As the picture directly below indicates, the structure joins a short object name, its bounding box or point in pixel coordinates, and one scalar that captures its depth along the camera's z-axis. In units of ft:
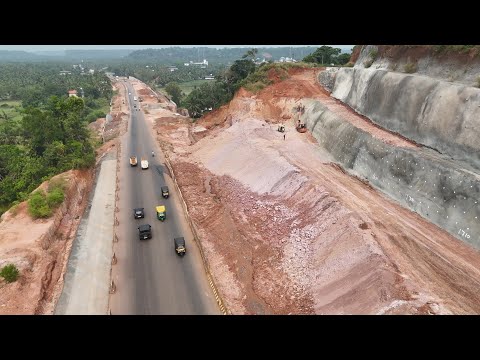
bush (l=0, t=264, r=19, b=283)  77.99
